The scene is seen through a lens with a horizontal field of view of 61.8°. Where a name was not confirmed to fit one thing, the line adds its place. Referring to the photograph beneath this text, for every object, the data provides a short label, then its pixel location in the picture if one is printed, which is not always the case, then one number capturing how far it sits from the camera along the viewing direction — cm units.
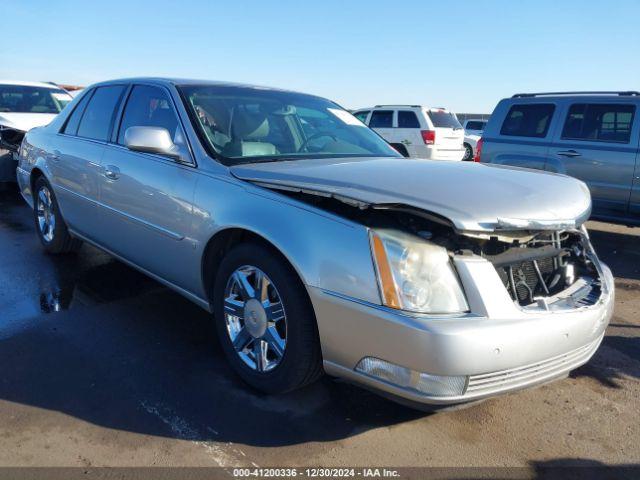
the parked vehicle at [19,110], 850
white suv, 1433
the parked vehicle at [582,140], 664
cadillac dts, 228
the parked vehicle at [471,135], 1945
